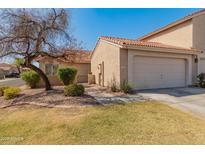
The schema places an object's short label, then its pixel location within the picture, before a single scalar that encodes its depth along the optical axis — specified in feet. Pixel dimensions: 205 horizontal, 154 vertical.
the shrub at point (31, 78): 47.60
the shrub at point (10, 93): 33.97
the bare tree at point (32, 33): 33.30
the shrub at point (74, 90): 31.09
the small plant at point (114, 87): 37.83
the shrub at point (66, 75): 50.04
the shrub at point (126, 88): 34.95
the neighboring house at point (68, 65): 40.06
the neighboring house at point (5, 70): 195.09
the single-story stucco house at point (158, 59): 37.17
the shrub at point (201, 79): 43.96
